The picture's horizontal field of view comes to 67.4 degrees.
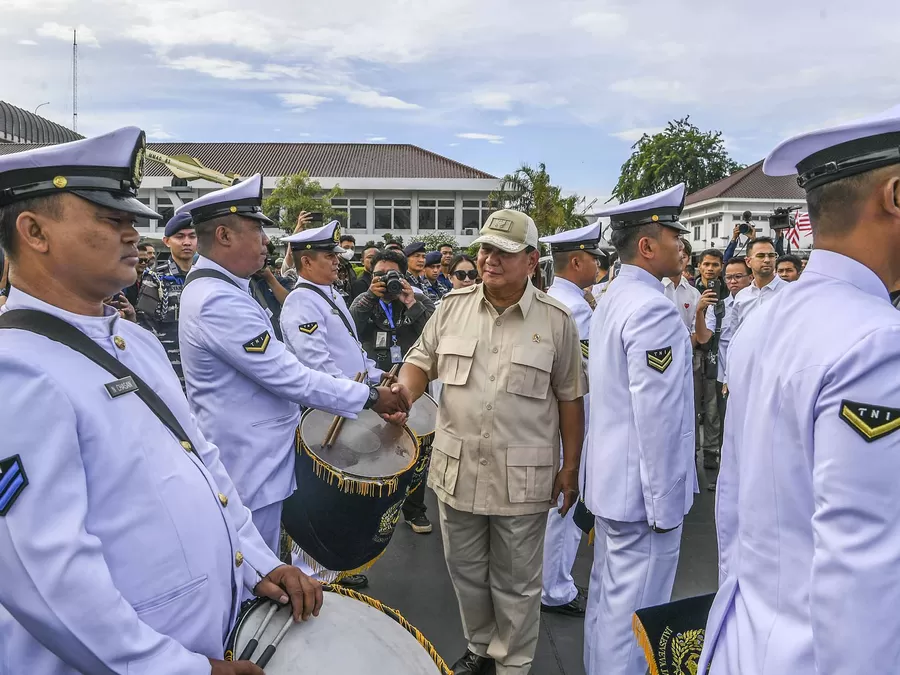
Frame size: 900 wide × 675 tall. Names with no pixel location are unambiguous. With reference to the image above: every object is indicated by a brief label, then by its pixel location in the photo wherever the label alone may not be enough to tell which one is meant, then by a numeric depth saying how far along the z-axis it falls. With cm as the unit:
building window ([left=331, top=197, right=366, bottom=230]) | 4069
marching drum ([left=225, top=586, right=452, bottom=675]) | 154
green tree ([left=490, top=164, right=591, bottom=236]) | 2639
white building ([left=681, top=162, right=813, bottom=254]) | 3266
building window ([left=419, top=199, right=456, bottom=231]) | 4103
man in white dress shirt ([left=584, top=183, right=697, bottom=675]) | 269
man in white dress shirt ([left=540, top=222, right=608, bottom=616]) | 398
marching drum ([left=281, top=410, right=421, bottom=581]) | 269
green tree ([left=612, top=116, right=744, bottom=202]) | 4256
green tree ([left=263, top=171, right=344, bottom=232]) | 2894
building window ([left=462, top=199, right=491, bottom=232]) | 4069
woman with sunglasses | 805
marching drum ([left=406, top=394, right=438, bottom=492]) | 333
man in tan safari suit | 299
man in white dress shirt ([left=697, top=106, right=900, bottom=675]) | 111
